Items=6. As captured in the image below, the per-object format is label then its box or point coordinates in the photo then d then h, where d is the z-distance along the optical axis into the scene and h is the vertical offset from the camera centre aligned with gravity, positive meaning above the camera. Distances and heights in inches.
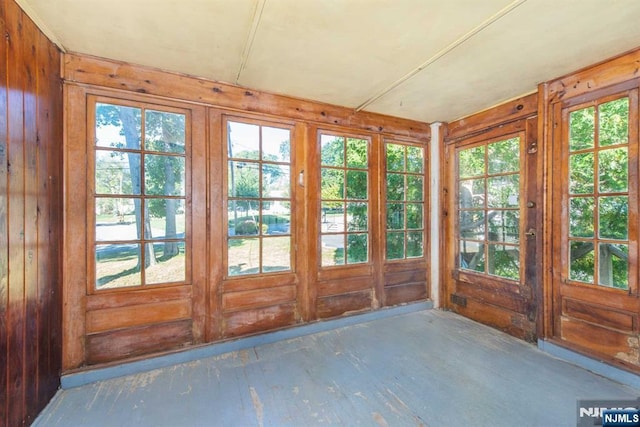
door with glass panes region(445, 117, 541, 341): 102.4 -7.2
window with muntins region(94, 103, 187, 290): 82.0 +6.0
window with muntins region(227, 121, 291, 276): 98.7 +5.8
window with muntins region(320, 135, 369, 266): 116.0 +5.8
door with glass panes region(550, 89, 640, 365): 77.7 -4.4
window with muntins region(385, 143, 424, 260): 130.1 +5.8
